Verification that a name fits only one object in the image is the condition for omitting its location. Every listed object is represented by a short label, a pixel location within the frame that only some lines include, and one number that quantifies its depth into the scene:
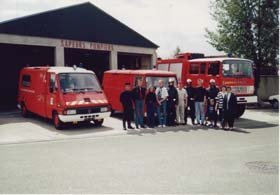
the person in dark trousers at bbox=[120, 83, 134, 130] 12.82
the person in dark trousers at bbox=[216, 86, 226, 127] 13.27
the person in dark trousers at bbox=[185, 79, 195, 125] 14.27
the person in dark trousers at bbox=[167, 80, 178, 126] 13.72
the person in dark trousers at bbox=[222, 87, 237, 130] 13.00
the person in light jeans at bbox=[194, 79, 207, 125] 13.91
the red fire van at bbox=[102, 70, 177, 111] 14.71
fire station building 19.54
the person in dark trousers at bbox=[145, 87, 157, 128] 13.49
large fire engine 15.81
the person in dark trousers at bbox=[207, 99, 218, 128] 13.85
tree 22.78
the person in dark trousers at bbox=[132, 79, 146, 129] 13.23
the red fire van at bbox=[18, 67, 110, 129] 12.77
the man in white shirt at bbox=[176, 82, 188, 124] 13.95
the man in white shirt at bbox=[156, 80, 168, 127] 13.50
